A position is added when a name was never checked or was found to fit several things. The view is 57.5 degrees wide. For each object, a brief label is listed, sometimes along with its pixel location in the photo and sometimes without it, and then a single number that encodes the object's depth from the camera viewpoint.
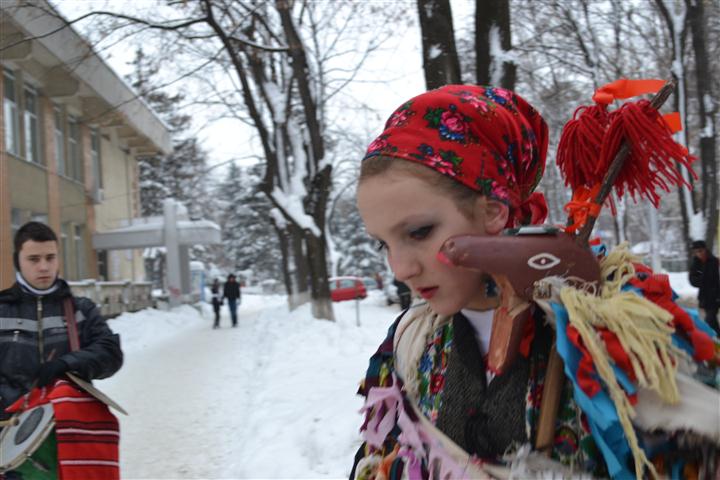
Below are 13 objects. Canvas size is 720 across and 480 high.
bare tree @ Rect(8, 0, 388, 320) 14.22
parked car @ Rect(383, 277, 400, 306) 24.28
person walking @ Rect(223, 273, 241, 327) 20.34
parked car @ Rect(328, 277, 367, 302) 28.52
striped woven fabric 2.96
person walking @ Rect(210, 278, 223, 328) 20.92
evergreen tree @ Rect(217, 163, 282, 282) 56.44
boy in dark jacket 3.17
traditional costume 1.05
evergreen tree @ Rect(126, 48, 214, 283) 39.93
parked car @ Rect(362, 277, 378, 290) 42.62
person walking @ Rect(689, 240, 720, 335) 8.13
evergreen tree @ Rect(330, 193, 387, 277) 56.00
